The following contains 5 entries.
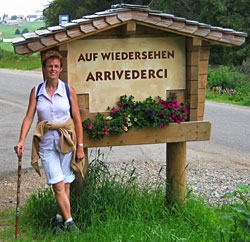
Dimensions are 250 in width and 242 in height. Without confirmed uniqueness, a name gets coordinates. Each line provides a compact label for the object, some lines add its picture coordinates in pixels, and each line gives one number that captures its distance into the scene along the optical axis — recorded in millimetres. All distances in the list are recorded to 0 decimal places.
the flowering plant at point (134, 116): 4719
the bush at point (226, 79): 17422
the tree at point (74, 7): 29545
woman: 4406
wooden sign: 4719
